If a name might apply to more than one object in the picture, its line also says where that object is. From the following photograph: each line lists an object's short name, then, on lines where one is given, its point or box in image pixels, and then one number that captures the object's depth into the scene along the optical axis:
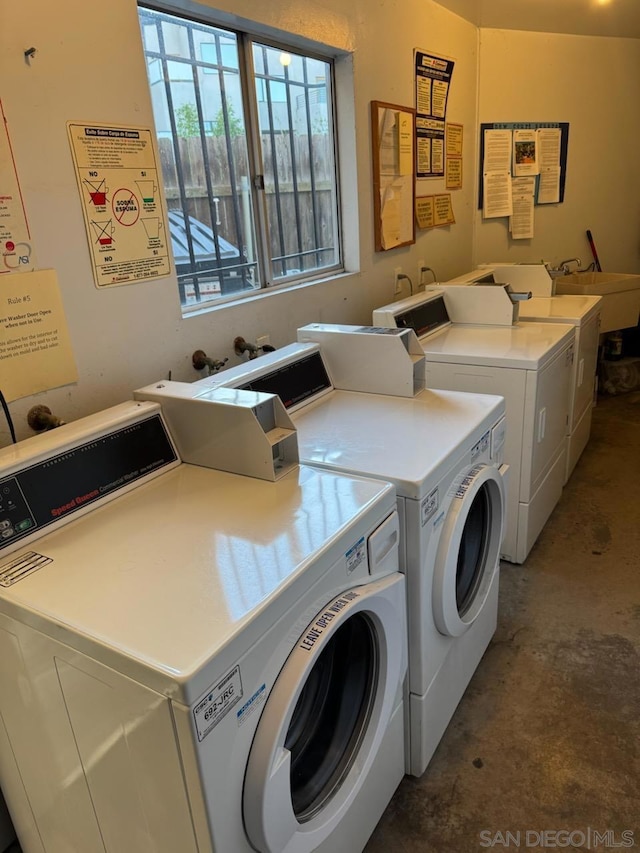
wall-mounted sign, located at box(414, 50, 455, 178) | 3.19
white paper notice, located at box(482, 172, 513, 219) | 3.97
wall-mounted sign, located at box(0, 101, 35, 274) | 1.45
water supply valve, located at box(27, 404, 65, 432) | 1.59
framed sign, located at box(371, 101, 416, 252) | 2.88
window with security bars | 2.07
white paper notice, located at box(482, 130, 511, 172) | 3.91
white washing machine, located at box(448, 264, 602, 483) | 2.88
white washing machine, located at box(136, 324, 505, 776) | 1.47
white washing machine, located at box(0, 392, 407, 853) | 0.91
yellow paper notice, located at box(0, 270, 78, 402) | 1.51
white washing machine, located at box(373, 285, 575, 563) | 2.32
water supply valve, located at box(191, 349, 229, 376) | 2.04
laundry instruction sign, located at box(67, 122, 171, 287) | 1.64
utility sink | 3.97
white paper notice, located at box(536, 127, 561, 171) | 4.05
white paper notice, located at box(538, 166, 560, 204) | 4.14
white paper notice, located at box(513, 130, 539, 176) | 3.99
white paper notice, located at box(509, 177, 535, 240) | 4.09
